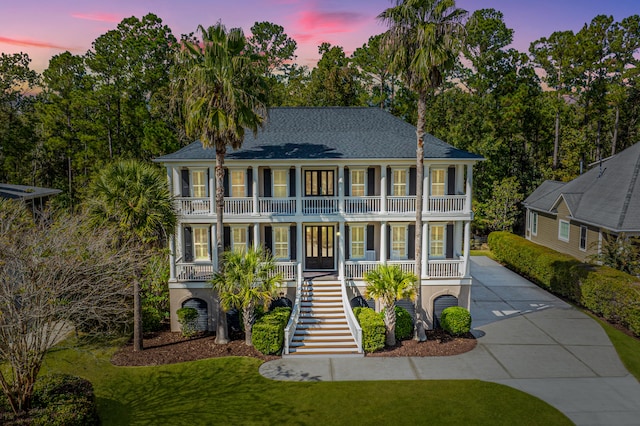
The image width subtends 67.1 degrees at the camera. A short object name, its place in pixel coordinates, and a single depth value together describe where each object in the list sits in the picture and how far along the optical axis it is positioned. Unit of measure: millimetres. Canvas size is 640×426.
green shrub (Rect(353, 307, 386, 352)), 19266
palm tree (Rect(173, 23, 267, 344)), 18438
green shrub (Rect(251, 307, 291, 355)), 19031
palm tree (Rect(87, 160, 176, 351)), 18328
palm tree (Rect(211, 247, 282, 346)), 19250
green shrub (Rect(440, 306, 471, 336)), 20766
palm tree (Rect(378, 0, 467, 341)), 18422
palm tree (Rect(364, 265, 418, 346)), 19672
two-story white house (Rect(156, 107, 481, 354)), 22156
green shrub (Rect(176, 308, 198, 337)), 21141
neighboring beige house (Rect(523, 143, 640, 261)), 28234
